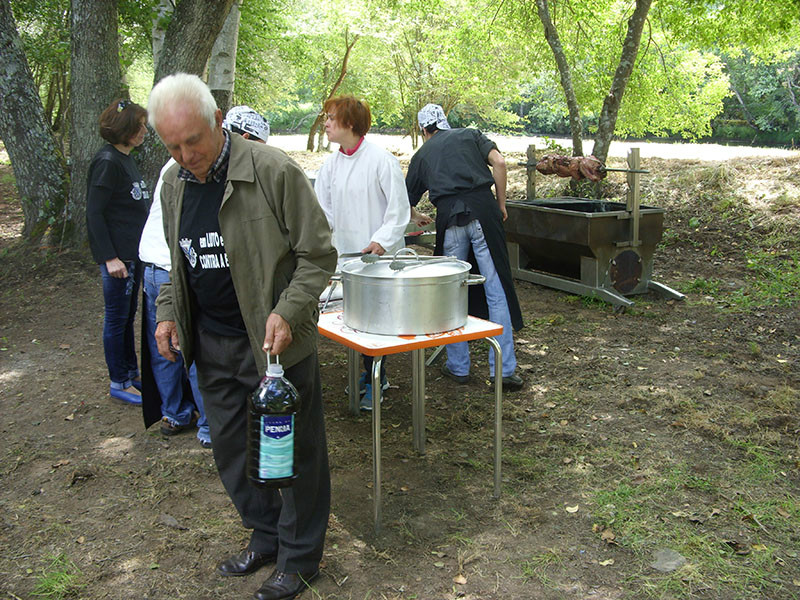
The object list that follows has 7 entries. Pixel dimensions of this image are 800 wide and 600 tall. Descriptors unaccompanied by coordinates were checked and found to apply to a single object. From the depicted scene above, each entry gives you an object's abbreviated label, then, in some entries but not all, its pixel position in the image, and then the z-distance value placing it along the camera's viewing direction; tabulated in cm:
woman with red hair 451
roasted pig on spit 757
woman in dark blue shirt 462
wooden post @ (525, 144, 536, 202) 862
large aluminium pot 333
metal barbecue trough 738
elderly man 250
